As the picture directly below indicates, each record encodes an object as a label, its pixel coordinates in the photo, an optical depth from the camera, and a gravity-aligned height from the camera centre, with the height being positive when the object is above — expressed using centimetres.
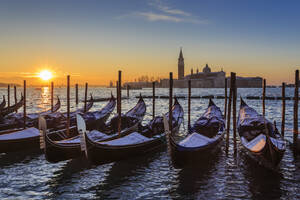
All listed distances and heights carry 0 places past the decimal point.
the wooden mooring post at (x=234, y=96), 1097 -18
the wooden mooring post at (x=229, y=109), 1125 -72
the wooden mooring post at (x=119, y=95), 1217 -25
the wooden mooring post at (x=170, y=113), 1124 -93
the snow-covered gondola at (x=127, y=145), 936 -213
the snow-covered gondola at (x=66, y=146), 998 -213
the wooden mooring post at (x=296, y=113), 1132 -87
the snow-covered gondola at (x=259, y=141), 875 -183
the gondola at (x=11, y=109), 2330 -176
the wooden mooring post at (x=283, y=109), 1306 -82
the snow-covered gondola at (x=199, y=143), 915 -197
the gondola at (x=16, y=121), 1620 -197
